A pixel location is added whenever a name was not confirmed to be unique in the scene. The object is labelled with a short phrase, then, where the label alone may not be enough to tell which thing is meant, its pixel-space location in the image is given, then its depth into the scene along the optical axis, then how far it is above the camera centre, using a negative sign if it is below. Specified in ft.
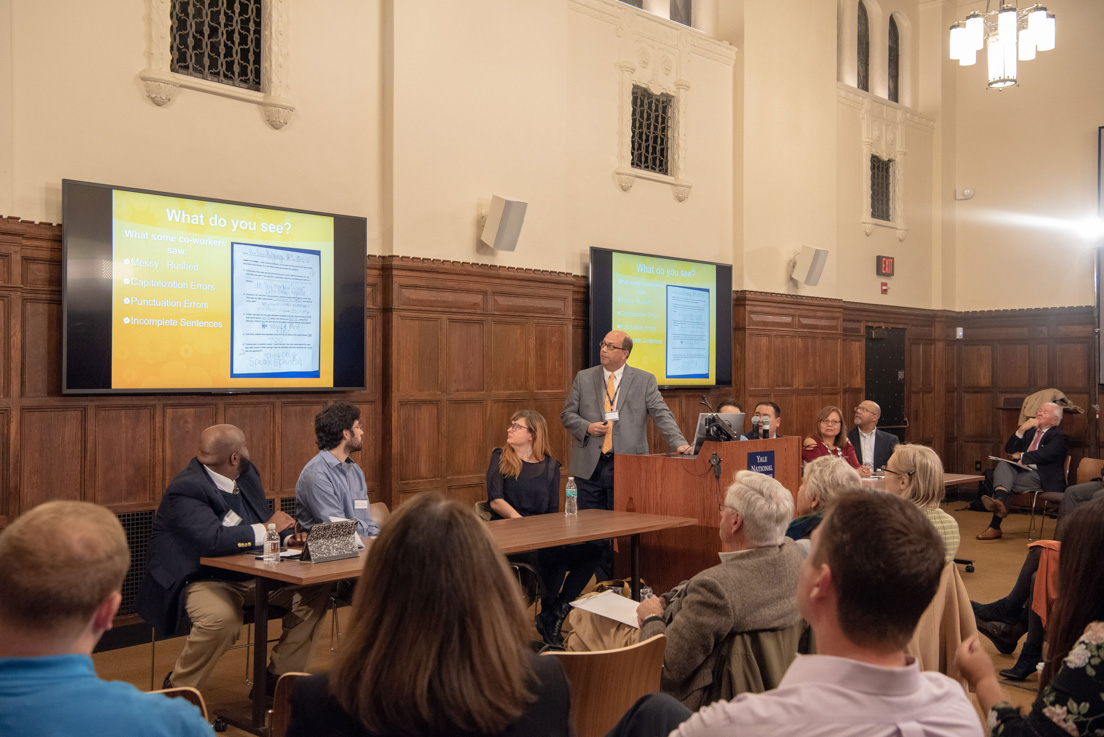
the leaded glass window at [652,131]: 28.99 +7.62
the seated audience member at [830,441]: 23.72 -1.90
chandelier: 23.73 +8.75
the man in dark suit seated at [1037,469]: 29.43 -3.24
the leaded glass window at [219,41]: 18.85 +6.85
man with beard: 14.92 -1.88
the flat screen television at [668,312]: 26.68 +1.71
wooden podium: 17.30 -2.47
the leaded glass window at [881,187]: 38.73 +7.79
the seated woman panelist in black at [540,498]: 17.62 -2.65
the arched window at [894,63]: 40.19 +13.47
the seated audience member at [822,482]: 12.14 -1.51
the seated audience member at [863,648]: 4.75 -1.52
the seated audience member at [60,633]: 4.49 -1.37
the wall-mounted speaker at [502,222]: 23.13 +3.70
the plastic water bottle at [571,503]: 17.55 -2.62
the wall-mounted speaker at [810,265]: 32.96 +3.75
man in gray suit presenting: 21.09 -1.14
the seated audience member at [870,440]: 25.98 -2.05
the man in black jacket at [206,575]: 13.01 -3.06
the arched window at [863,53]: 38.32 +13.29
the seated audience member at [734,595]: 8.93 -2.25
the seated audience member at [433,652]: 4.88 -1.57
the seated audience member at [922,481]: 12.62 -1.55
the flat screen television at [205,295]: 16.90 +1.42
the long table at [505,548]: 12.03 -2.79
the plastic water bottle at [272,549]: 12.61 -2.56
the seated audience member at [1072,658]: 5.92 -2.01
